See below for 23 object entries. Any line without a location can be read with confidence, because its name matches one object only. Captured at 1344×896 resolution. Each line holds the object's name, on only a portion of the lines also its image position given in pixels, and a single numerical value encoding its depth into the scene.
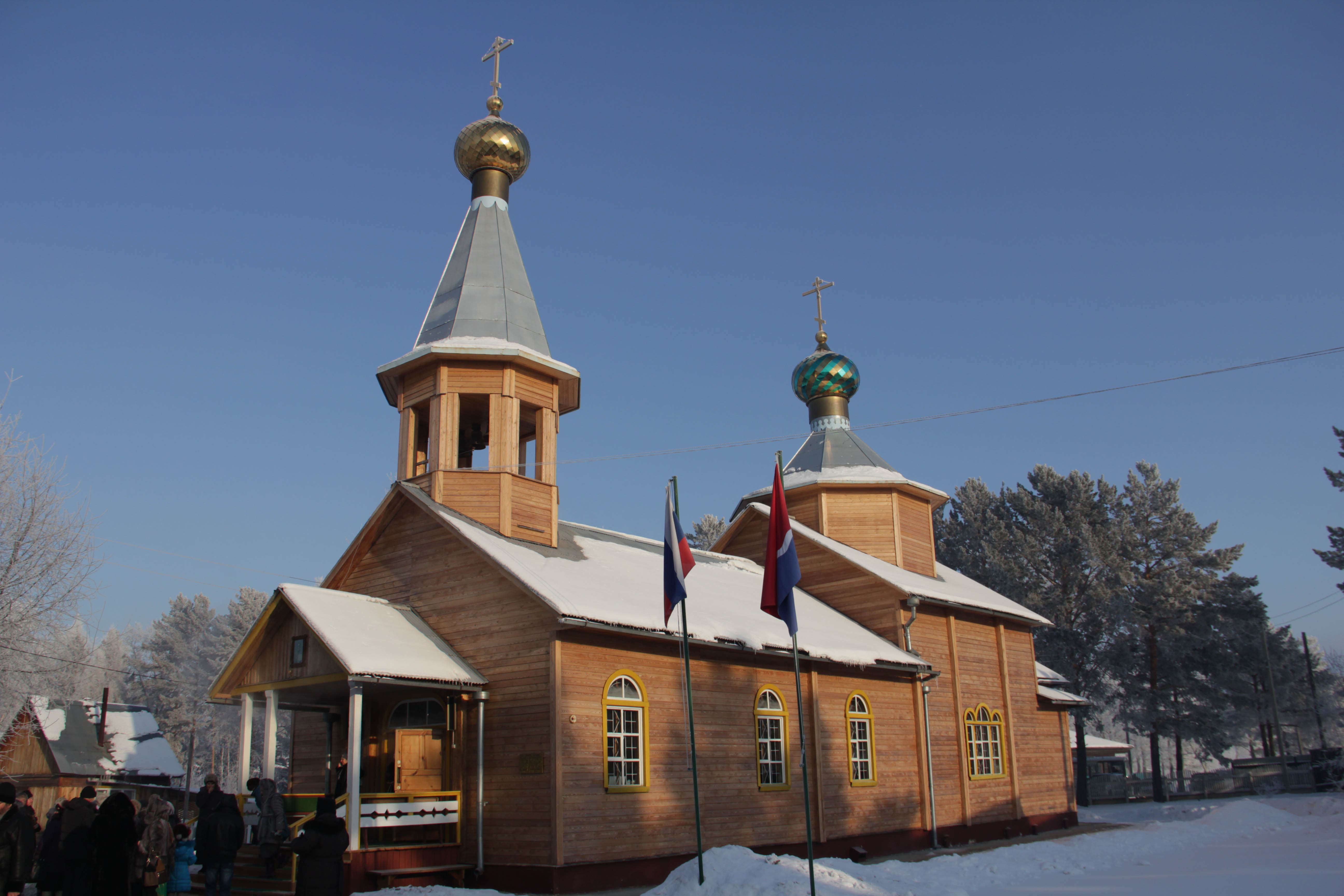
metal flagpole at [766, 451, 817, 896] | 9.24
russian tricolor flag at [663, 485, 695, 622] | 11.99
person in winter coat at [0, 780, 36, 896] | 8.49
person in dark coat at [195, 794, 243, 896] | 11.09
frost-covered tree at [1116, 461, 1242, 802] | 36.25
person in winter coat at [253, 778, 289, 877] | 12.13
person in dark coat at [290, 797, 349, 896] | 7.18
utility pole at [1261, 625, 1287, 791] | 36.19
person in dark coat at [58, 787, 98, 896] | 9.25
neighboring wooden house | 32.78
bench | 12.16
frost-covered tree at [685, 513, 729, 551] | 51.66
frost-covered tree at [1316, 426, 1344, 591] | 29.19
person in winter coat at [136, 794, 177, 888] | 10.42
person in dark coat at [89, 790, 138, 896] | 9.28
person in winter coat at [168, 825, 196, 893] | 11.88
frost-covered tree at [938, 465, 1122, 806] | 37.44
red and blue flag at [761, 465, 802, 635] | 11.30
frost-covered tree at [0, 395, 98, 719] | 19.84
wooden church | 12.96
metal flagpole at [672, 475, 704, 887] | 11.07
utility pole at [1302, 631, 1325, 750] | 38.50
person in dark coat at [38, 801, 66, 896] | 9.77
